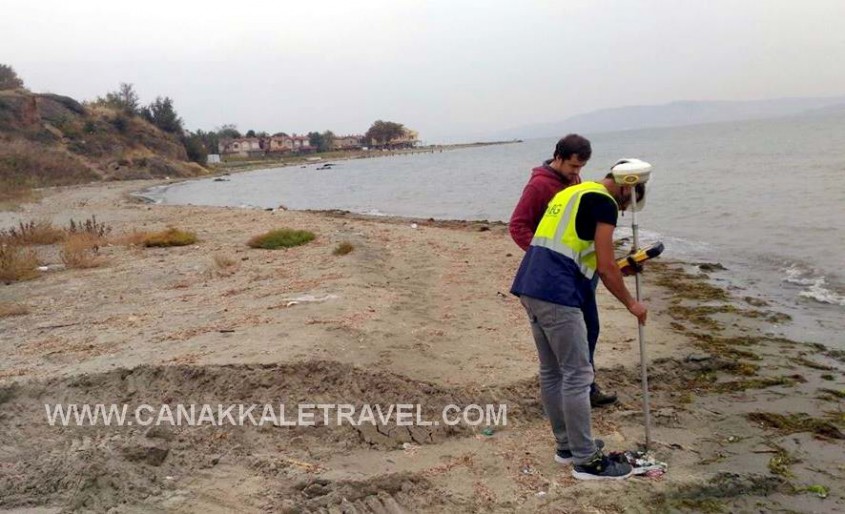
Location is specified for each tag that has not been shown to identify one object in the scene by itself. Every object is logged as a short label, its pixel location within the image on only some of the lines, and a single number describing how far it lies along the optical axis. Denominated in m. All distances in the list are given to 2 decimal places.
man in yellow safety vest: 3.65
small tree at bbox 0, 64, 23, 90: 67.02
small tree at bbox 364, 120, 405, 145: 173.12
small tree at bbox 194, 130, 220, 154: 117.44
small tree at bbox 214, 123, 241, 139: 143.66
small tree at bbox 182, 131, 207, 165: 85.84
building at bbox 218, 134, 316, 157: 131.62
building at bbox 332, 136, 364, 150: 167.60
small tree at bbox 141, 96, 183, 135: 81.50
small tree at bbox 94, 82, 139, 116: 75.90
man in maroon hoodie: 4.25
